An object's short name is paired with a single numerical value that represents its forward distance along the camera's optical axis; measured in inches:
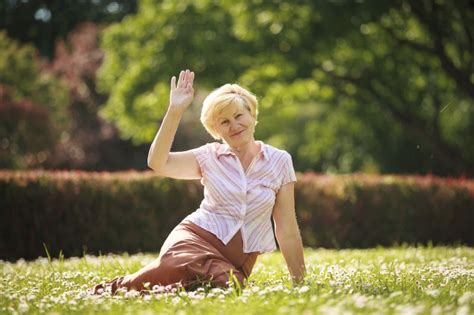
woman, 339.9
